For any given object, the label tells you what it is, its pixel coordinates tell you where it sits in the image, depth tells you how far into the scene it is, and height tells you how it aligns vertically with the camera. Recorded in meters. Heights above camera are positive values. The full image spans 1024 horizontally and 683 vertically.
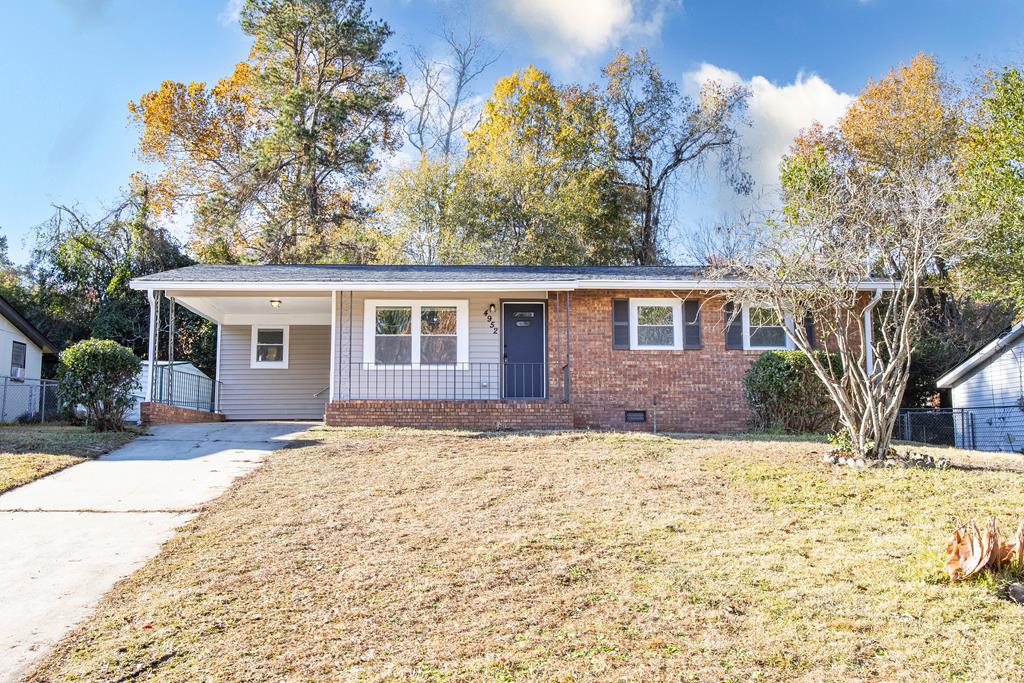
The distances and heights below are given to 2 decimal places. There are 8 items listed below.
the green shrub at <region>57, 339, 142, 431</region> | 11.80 +0.14
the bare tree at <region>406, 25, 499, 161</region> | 29.69 +11.23
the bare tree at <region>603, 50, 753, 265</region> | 28.27 +9.29
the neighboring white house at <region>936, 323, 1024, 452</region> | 16.44 -0.11
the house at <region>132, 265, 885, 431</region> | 14.12 +0.92
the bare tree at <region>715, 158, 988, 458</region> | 8.96 +1.68
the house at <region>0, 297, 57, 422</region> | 18.46 +0.57
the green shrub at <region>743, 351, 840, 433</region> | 13.16 -0.04
